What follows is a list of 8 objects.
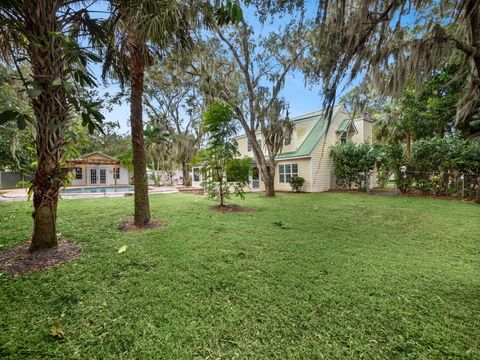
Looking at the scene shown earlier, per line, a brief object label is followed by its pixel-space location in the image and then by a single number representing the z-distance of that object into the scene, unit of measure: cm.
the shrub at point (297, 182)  1453
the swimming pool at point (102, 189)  1787
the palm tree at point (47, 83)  285
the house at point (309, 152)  1452
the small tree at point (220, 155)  712
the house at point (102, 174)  2126
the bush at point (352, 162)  1283
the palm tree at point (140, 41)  332
